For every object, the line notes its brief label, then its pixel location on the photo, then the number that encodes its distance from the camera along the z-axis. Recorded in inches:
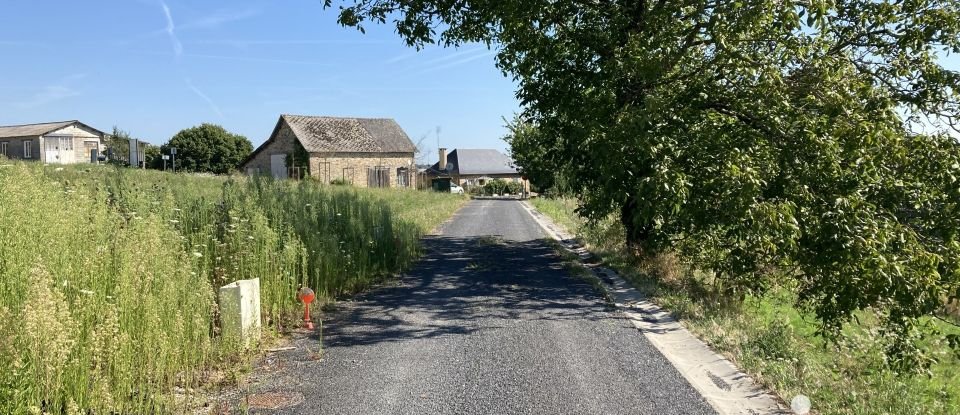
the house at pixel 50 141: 1947.6
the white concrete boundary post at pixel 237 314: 212.2
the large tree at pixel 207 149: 2450.8
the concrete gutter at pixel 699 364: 179.2
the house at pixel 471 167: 3105.3
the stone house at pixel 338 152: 1667.1
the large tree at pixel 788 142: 253.0
